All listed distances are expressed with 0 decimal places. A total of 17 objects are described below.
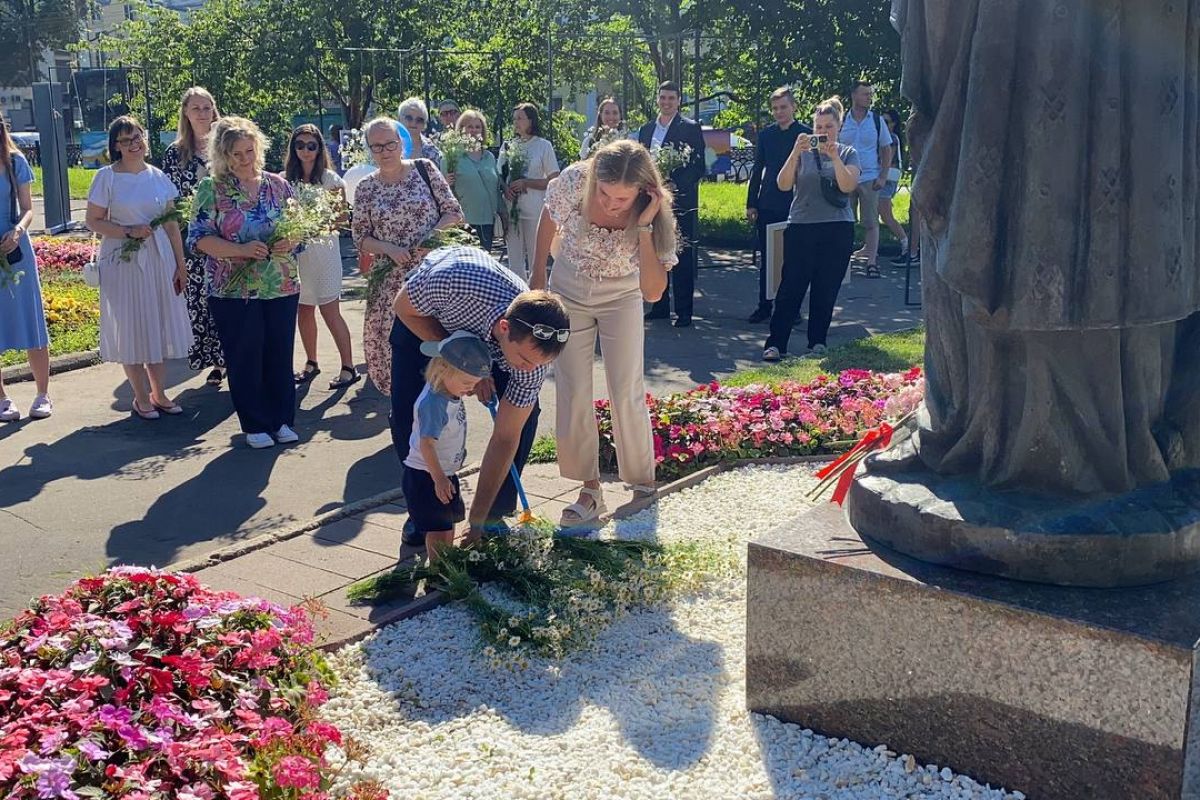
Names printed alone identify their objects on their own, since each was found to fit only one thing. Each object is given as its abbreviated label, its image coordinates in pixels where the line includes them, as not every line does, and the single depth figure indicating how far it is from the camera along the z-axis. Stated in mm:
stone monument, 2943
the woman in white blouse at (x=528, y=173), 11125
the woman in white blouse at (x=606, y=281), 5199
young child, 4465
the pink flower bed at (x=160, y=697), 3020
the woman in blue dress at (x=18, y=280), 7465
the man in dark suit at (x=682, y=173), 10664
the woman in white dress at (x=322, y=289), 8219
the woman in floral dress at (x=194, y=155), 7844
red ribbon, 3917
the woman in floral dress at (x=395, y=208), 7219
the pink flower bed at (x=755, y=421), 6523
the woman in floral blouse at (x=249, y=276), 6941
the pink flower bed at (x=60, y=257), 13554
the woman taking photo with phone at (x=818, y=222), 9008
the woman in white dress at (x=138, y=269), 7453
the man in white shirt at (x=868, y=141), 12930
